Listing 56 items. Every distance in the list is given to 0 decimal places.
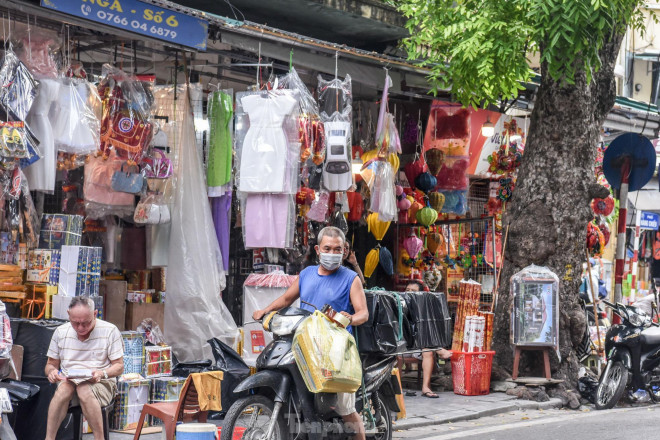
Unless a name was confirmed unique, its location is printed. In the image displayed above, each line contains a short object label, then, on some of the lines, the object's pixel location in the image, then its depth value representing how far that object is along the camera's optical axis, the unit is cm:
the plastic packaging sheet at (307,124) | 1071
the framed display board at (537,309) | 1233
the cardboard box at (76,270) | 905
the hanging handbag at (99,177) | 1027
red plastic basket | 1203
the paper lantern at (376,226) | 1302
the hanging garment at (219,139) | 1087
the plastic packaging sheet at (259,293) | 1090
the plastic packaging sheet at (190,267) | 1069
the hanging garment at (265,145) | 1045
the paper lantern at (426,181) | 1374
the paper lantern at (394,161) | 1267
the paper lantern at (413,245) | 1417
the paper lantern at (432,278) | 1458
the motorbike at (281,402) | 687
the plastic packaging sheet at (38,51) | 930
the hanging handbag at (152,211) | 1046
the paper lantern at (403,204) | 1340
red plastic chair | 770
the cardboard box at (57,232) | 935
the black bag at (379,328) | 801
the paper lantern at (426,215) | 1368
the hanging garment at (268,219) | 1062
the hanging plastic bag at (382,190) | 1247
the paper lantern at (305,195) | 1170
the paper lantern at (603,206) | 1514
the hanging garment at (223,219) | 1108
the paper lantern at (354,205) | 1294
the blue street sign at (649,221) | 2480
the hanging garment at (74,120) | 925
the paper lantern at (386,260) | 1372
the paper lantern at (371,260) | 1366
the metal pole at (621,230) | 1421
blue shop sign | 863
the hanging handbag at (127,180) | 1019
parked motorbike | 1201
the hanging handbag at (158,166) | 1034
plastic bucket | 664
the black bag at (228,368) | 934
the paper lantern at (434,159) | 1408
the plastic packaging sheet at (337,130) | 1109
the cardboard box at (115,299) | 1045
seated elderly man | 745
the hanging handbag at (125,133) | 980
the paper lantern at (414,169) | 1387
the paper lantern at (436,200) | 1415
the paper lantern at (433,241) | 1458
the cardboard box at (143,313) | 1072
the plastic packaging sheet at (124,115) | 981
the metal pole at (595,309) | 1369
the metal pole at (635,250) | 2430
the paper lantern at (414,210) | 1370
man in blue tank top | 732
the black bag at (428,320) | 886
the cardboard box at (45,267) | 909
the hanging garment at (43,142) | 906
